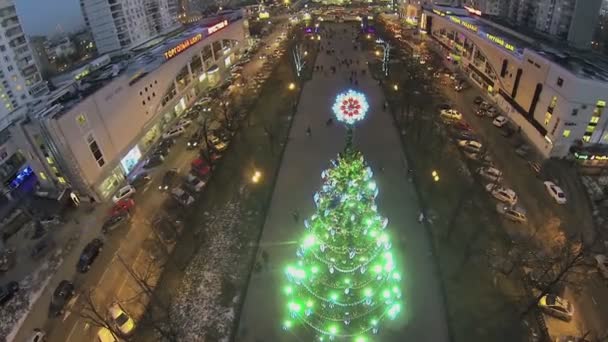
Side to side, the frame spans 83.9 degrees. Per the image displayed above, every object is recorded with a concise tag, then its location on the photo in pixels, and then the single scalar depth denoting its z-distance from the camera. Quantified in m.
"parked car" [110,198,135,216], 34.00
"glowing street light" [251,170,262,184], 37.84
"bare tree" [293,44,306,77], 68.75
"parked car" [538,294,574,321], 22.75
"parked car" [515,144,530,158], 40.56
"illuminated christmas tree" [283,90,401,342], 17.28
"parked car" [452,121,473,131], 46.12
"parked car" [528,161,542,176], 37.18
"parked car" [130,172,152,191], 38.42
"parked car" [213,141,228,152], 43.81
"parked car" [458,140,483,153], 41.69
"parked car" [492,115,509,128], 46.84
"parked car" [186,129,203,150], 45.16
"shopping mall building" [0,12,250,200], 32.72
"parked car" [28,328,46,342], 23.31
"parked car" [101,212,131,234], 32.31
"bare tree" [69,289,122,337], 23.80
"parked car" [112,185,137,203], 36.25
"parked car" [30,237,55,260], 30.53
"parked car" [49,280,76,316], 25.43
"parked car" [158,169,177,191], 37.85
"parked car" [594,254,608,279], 25.66
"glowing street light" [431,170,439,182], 36.69
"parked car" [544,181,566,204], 32.88
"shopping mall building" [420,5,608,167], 36.97
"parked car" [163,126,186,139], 47.91
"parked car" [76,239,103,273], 28.49
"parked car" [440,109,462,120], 49.38
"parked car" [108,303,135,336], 23.31
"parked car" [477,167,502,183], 36.52
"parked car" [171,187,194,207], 35.00
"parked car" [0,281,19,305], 26.52
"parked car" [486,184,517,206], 33.03
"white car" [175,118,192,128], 49.79
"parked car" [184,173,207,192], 37.06
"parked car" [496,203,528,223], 30.86
